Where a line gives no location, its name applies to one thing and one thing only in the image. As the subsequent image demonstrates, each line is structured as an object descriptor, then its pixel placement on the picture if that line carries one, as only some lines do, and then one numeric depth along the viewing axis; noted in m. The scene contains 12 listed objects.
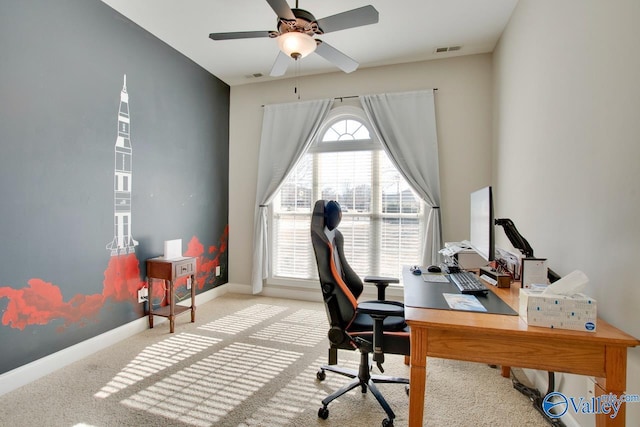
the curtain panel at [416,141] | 3.52
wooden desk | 1.15
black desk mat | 1.50
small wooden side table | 2.98
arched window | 3.78
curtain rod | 3.86
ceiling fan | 1.95
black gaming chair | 1.65
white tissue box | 1.20
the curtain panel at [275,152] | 4.00
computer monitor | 1.77
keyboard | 1.76
